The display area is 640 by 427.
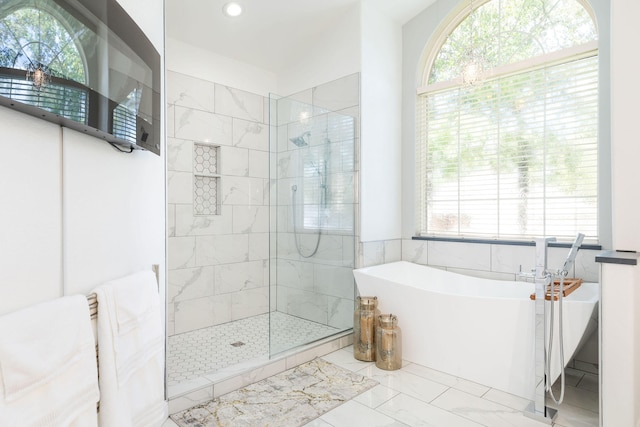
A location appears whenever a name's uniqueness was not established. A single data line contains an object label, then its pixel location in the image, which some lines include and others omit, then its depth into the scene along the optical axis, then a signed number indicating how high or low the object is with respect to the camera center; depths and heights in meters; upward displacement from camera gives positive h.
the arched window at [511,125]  2.90 +0.77
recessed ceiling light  3.25 +1.81
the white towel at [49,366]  0.94 -0.43
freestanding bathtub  2.33 -0.77
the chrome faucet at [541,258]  2.14 -0.26
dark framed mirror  1.01 +0.49
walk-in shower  3.03 -0.15
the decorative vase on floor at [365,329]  2.95 -0.93
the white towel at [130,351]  1.32 -0.55
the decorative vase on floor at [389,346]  2.77 -1.00
